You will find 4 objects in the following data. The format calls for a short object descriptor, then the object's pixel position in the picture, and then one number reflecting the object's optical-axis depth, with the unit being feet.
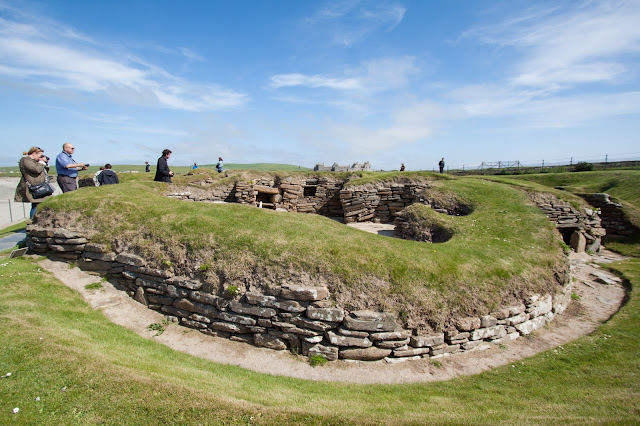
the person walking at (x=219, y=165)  90.03
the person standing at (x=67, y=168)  39.14
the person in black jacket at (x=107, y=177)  48.24
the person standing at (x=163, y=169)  49.33
